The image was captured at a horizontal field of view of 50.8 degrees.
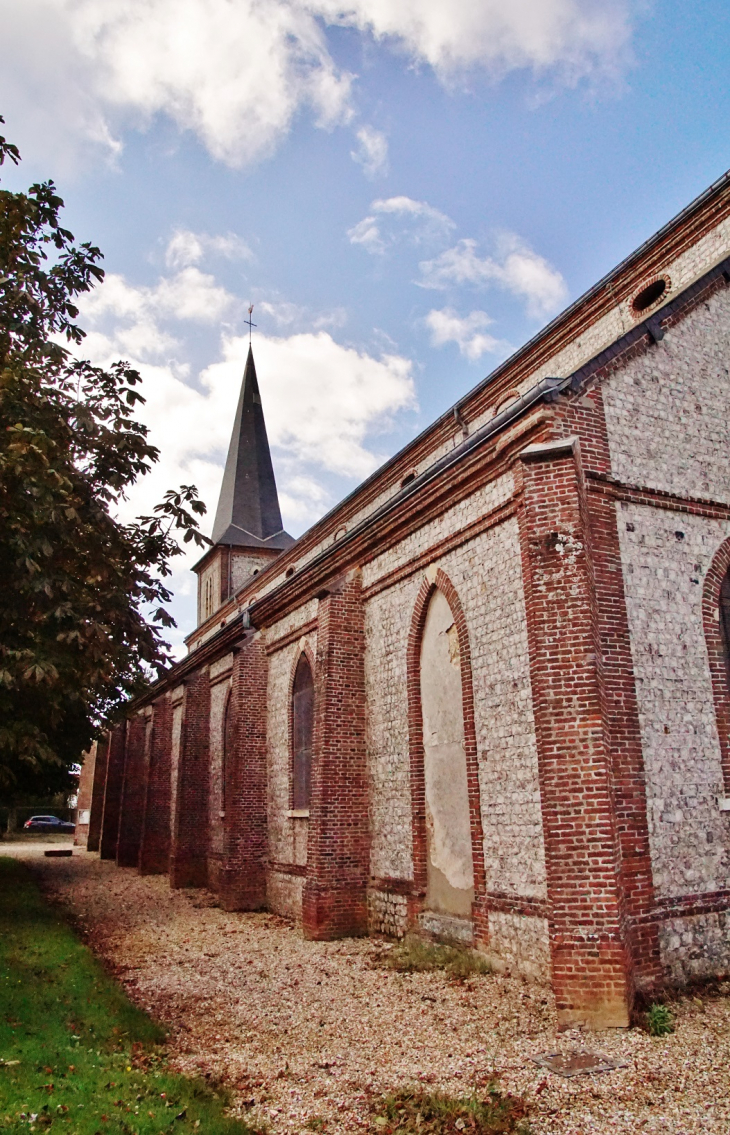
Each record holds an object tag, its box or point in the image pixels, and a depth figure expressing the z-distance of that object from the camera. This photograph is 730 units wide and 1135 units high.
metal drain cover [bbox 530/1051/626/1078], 5.80
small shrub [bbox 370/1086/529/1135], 5.00
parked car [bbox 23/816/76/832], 49.53
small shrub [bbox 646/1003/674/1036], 6.55
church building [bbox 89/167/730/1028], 7.50
